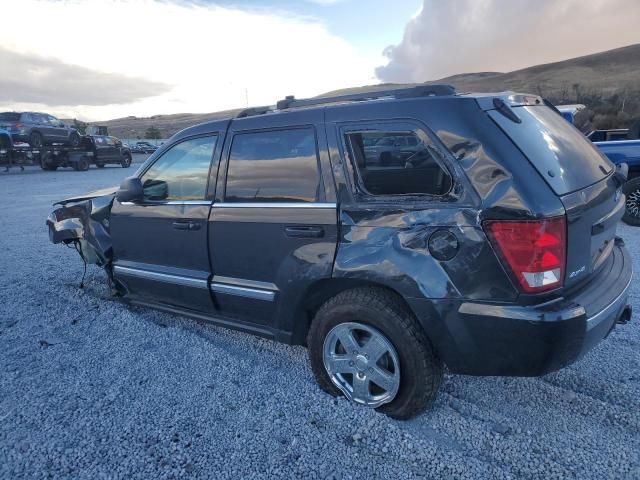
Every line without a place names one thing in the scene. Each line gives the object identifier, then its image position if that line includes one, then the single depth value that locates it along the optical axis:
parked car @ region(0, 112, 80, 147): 20.06
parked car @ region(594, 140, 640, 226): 6.93
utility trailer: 19.94
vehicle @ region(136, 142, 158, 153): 42.16
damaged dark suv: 2.15
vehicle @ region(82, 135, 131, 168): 22.95
